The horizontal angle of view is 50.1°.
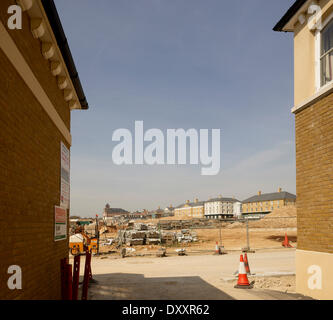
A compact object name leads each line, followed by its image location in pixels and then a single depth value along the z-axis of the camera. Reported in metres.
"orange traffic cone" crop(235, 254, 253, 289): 10.24
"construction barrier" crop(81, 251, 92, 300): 7.89
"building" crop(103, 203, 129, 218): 189.88
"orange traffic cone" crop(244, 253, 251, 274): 12.58
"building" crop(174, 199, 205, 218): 151.12
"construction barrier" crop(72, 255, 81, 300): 6.89
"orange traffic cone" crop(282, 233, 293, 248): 25.67
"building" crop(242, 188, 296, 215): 114.88
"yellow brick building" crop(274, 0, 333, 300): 8.02
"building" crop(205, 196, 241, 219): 141.75
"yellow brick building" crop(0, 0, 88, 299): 4.34
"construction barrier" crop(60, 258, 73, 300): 6.67
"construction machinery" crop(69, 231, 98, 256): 18.52
